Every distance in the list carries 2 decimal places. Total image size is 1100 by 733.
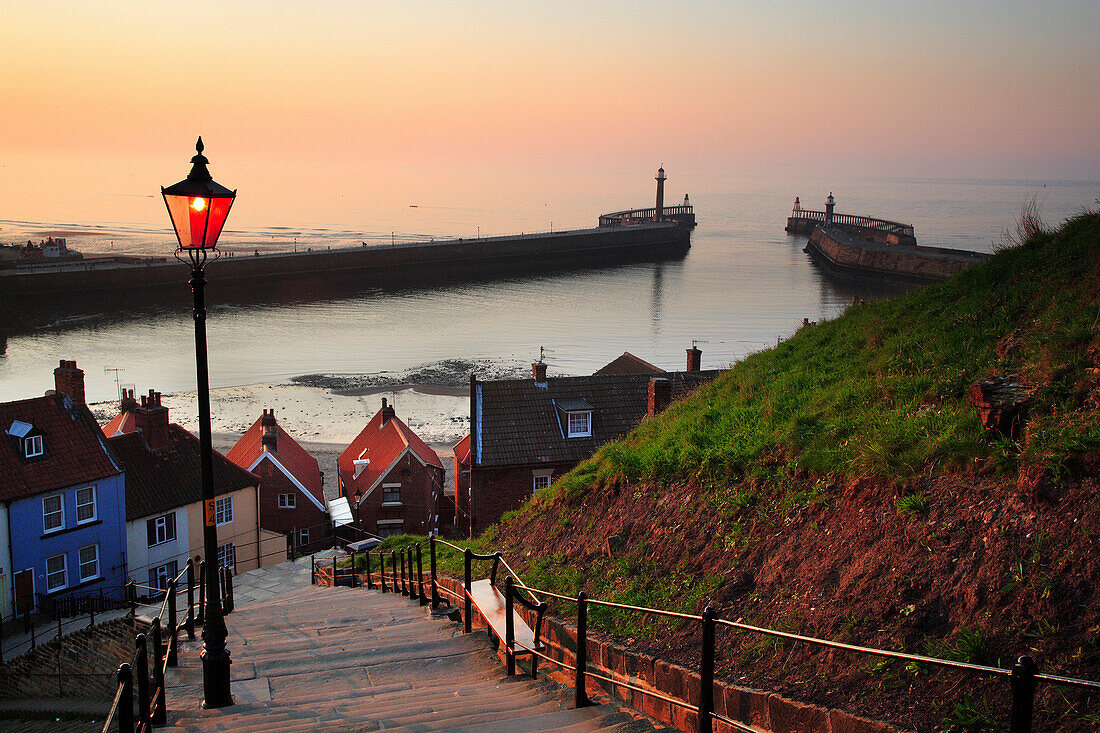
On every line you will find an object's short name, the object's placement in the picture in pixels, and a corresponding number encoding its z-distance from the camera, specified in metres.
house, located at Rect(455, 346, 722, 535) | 25.97
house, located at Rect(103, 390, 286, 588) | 26.33
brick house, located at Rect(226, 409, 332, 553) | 30.61
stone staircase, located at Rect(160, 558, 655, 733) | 6.41
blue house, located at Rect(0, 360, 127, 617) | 22.86
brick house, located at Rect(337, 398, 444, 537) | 31.17
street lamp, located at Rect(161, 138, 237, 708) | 7.12
